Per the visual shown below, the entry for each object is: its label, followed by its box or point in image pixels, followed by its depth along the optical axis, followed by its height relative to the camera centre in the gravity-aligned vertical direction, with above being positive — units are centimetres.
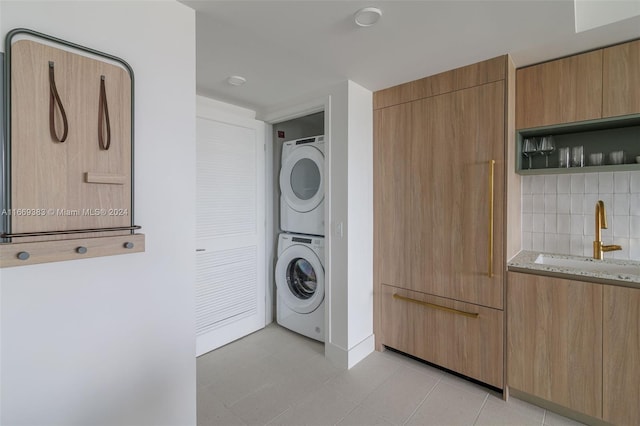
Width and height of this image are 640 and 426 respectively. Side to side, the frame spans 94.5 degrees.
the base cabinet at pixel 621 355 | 152 -75
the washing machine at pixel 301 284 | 263 -69
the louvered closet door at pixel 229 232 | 243 -17
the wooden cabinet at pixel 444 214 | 190 -1
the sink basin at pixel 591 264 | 175 -34
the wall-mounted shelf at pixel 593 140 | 176 +49
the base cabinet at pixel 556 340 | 163 -75
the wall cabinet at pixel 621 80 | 165 +76
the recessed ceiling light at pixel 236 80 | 215 +99
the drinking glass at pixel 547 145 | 201 +46
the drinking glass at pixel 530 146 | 205 +46
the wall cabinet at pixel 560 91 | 176 +77
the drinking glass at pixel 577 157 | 193 +37
